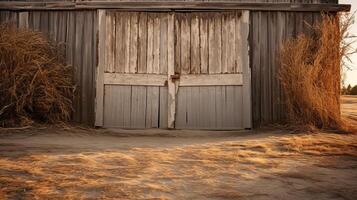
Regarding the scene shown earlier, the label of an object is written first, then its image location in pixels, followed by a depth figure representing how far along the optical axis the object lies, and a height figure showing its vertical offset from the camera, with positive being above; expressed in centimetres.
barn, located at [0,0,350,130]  624 +106
